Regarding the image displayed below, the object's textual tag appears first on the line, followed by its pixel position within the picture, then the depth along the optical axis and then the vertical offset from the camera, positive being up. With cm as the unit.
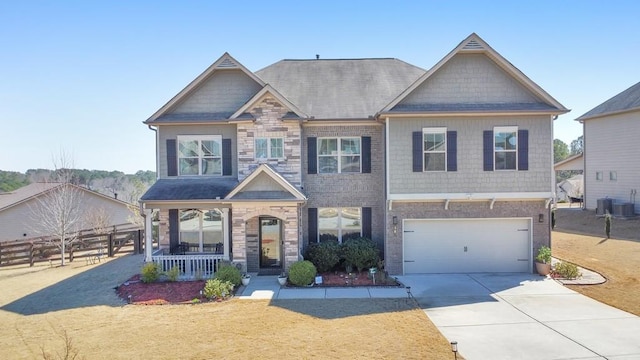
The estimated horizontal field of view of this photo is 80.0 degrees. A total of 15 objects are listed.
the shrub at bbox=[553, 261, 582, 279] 1426 -353
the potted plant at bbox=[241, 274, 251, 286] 1394 -367
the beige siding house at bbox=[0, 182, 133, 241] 2569 -205
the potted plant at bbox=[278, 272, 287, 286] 1381 -365
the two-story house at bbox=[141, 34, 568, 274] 1495 +39
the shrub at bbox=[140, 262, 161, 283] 1435 -349
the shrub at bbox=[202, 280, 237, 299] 1245 -363
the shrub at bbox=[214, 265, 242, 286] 1352 -339
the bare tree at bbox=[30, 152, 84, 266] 1894 -176
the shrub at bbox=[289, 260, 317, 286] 1372 -341
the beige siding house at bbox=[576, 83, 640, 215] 2684 +198
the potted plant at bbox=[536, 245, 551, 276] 1473 -329
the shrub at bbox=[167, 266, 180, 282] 1442 -355
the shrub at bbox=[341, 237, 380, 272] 1511 -301
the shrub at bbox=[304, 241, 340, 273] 1512 -306
